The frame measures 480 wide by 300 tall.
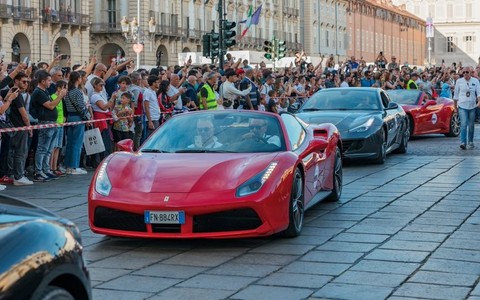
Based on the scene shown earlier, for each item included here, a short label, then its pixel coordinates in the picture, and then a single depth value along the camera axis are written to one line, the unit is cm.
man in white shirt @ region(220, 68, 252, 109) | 1755
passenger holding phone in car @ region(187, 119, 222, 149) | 895
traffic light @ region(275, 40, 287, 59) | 3967
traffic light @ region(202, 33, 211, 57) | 2788
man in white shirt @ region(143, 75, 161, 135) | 1627
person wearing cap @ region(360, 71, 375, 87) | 2909
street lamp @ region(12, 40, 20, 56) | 5153
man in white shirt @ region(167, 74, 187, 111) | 1747
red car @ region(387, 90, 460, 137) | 2175
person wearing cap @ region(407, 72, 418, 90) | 2865
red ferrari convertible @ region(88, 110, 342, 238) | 775
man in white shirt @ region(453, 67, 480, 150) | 1838
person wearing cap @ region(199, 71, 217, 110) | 1739
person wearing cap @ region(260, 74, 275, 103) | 2203
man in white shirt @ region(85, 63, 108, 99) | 1548
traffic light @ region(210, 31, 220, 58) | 2797
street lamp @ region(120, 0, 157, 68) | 5300
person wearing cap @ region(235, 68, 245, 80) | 1852
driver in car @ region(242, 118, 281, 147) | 902
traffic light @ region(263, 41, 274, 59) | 3950
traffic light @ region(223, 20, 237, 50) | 2794
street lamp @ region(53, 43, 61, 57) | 5566
